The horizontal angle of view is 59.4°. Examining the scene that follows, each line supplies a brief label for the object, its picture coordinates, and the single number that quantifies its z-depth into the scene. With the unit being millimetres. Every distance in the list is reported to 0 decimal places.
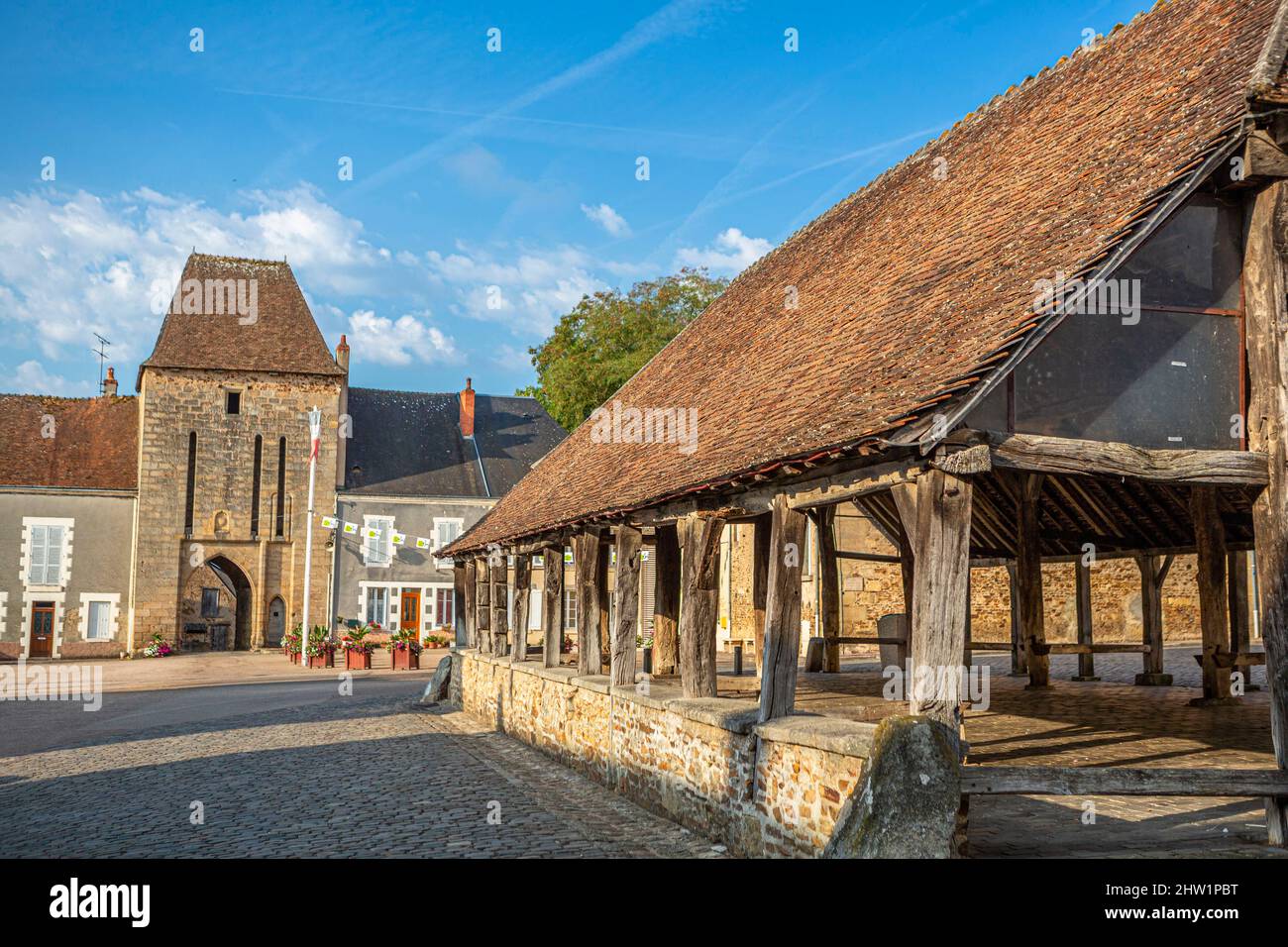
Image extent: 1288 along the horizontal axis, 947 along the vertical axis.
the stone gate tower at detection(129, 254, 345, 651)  32781
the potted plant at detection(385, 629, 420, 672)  25891
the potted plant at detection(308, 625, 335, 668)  26766
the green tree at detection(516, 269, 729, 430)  35281
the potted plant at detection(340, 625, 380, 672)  25375
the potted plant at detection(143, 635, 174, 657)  32094
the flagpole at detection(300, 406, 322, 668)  28402
